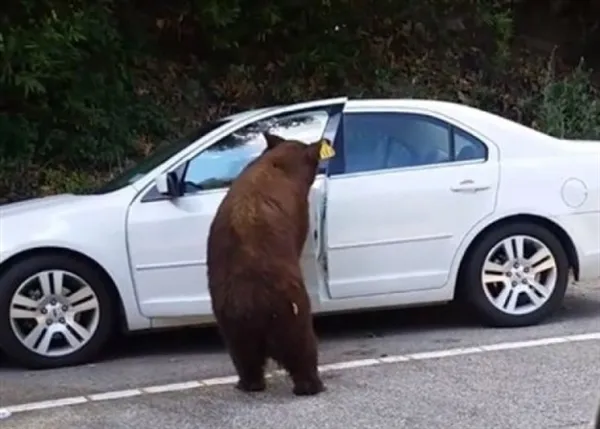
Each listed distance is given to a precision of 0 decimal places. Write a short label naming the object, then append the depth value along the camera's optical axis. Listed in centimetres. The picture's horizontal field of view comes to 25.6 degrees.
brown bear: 704
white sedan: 827
